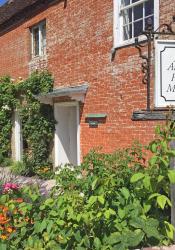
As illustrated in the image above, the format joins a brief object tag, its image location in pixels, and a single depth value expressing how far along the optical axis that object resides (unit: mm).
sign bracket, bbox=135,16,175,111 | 7580
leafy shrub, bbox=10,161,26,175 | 12961
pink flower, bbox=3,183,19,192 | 5259
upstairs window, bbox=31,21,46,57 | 13445
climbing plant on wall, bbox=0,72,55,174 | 12508
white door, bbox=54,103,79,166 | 12508
